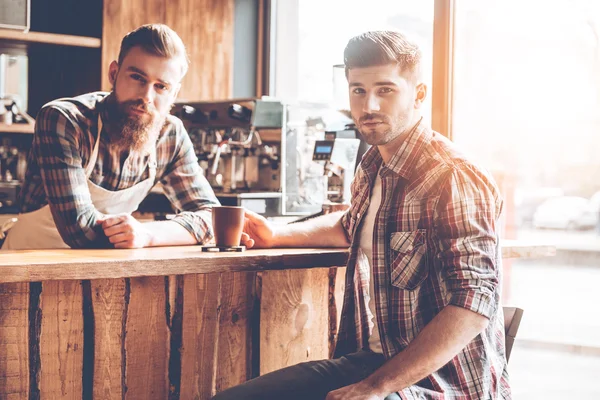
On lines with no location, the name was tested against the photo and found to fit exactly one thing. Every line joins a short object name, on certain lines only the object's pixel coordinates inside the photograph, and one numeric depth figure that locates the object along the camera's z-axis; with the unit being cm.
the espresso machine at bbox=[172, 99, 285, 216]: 394
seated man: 156
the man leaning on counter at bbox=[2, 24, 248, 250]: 222
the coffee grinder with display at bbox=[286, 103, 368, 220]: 391
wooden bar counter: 171
